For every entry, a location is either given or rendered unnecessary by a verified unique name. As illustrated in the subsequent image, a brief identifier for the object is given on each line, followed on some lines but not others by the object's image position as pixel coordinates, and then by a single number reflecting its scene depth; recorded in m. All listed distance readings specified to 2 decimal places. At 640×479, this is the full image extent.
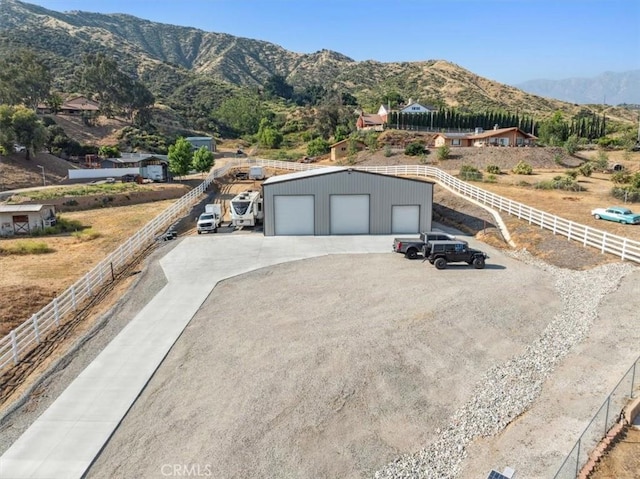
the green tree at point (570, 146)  64.94
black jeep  21.92
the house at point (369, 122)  88.88
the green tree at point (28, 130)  54.00
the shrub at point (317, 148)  75.31
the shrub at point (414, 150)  63.53
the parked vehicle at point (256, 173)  56.00
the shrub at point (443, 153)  60.50
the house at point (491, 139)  70.12
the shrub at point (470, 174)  49.16
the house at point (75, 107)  87.38
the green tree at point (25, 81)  77.50
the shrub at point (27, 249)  28.34
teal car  28.08
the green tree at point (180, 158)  53.94
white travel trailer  31.53
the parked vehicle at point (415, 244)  23.88
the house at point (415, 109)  91.56
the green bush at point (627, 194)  36.47
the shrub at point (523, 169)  53.66
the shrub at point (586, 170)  51.13
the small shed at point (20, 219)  33.28
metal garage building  29.30
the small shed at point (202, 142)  86.42
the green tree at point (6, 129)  53.03
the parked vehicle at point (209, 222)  30.55
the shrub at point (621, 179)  46.25
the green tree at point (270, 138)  91.56
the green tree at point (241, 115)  117.00
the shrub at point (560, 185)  42.53
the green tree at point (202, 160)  57.84
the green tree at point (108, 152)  69.38
